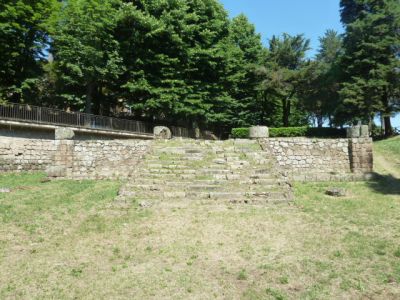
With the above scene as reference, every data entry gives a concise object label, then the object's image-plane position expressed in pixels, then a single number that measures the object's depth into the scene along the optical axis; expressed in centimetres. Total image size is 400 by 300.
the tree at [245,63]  3192
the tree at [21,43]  2233
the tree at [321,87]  3058
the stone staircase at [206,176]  1139
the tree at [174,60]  2480
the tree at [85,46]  2380
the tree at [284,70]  3174
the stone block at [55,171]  1534
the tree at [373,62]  2684
